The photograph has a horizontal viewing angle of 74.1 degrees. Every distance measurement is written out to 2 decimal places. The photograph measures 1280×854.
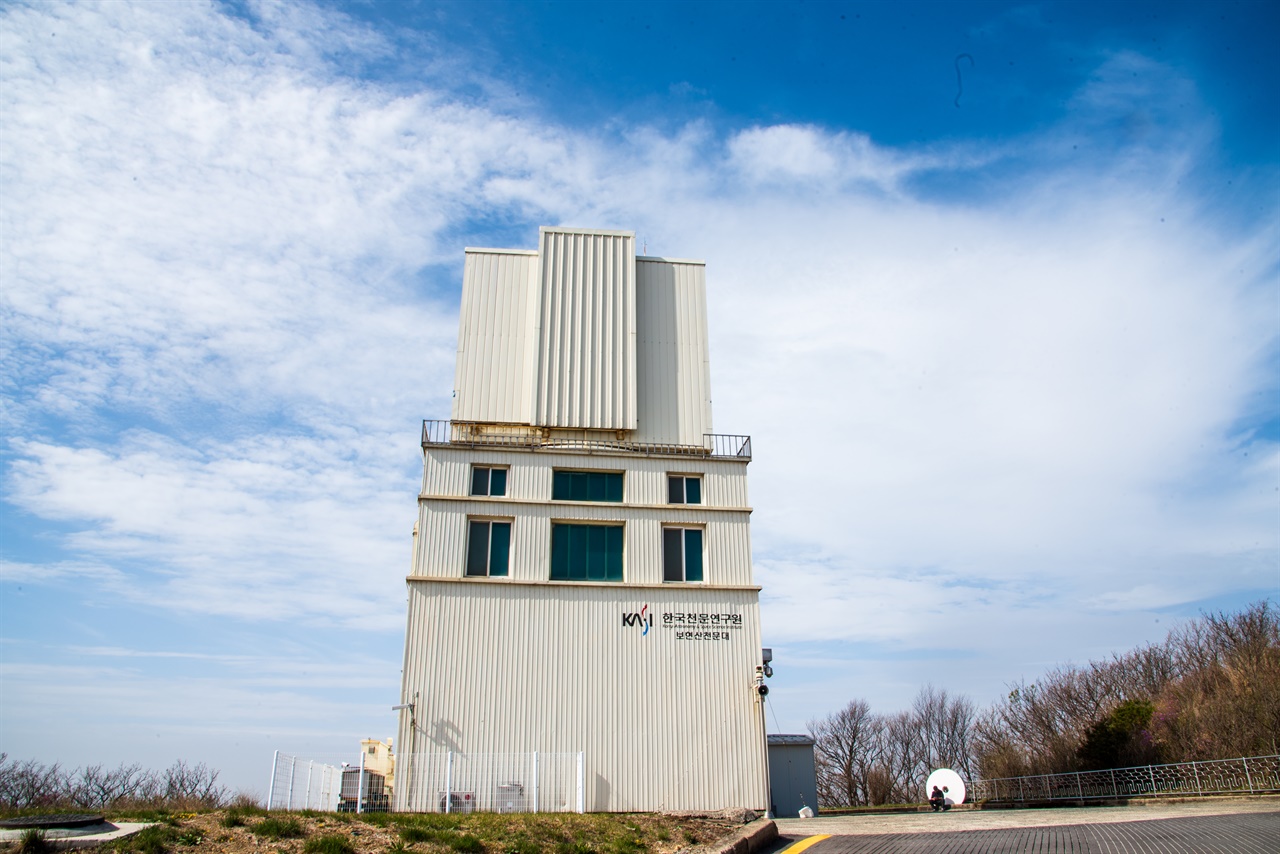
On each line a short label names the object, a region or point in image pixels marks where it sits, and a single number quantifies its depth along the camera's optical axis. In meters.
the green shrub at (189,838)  10.58
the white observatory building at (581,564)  21.55
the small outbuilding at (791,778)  26.61
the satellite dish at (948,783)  29.33
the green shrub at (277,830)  11.20
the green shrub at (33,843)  9.56
